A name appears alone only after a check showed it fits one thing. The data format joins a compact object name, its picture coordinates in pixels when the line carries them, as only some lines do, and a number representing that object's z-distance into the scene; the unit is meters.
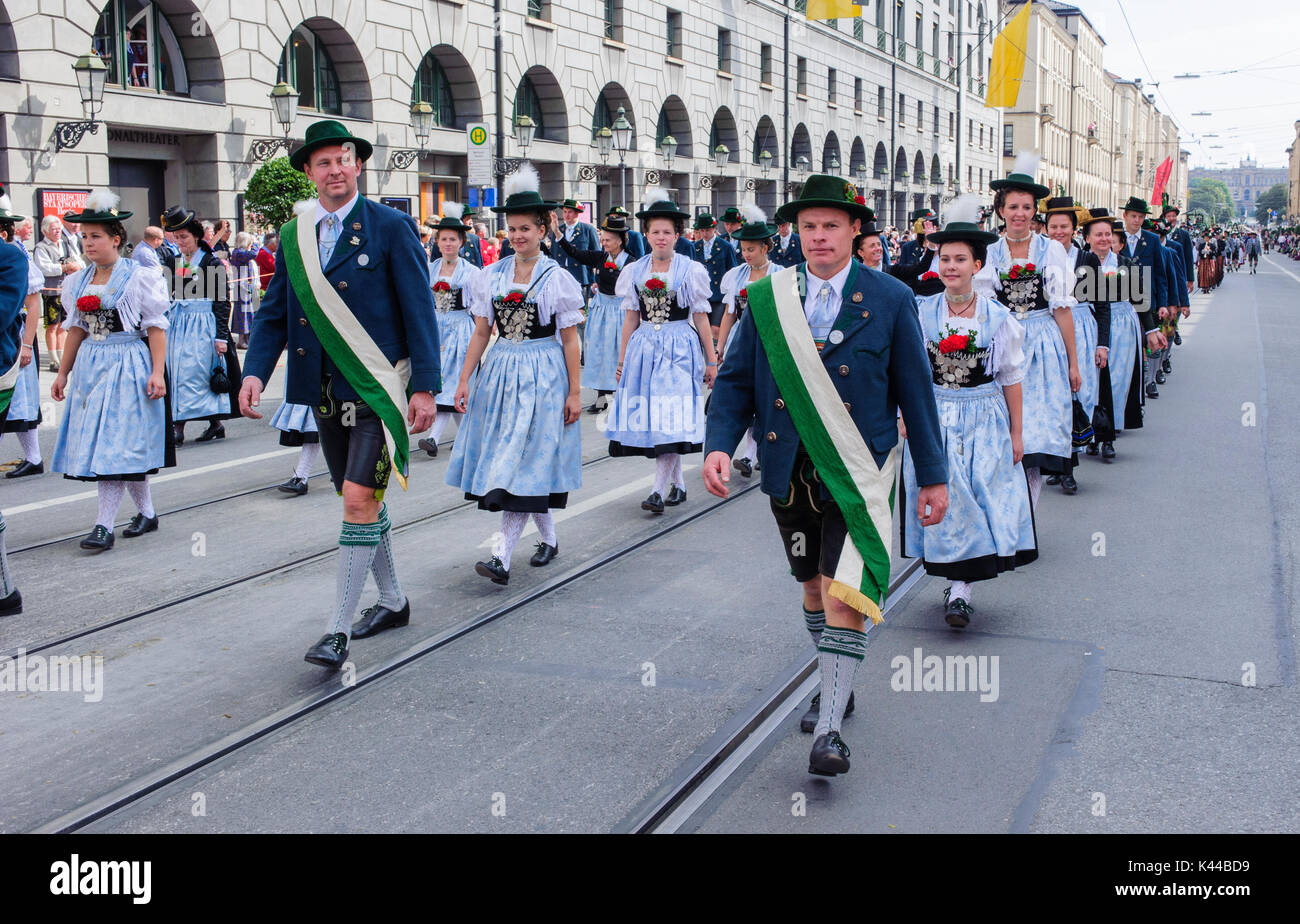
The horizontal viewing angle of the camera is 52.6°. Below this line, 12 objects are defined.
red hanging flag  30.97
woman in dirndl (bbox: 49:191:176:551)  7.34
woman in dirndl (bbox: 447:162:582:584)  6.48
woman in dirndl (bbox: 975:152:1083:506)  7.09
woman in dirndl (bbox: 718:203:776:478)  9.16
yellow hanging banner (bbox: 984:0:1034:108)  28.23
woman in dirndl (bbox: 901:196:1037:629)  5.67
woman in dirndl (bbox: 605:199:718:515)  8.34
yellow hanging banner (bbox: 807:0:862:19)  23.30
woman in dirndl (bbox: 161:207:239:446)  10.79
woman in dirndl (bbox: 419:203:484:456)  10.90
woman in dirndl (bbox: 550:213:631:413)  12.91
